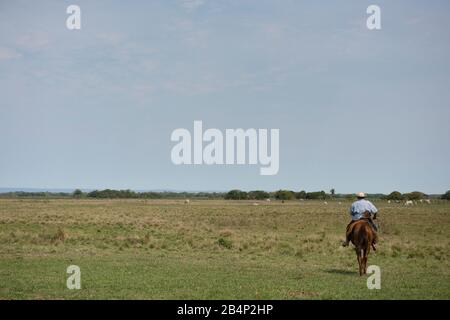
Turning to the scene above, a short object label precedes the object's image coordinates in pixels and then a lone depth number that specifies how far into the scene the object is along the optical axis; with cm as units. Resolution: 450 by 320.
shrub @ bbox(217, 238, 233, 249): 2779
